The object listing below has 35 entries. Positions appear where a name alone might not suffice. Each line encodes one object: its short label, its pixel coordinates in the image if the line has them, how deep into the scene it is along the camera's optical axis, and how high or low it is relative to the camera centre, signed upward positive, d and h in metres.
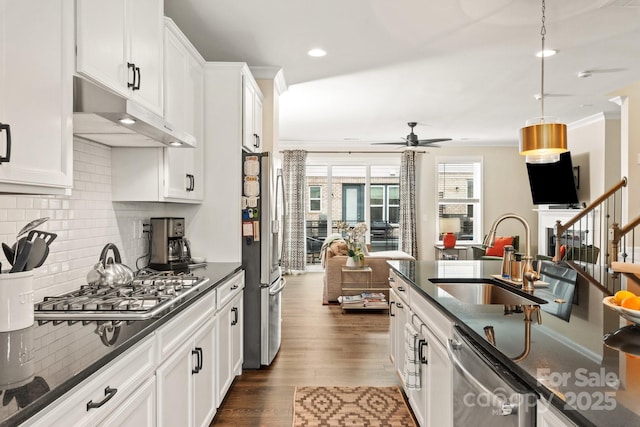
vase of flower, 5.71 -0.48
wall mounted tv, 6.88 +0.55
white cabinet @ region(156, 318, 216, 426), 1.71 -0.78
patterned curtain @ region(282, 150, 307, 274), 8.59 +0.03
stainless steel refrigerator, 3.37 -0.35
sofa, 5.79 -0.77
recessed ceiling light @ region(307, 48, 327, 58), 3.69 +1.43
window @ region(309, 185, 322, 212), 9.01 +0.41
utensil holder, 1.35 -0.28
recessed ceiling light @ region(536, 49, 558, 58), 3.67 +1.43
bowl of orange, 1.26 -0.28
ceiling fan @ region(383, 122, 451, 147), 6.18 +1.08
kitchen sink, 2.20 -0.43
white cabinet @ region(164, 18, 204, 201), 2.55 +0.70
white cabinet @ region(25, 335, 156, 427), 1.02 -0.51
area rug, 2.62 -1.27
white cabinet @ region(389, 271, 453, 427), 1.83 -0.70
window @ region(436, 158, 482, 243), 8.94 +0.38
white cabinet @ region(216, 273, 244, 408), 2.57 -0.80
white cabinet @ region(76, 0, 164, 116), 1.64 +0.75
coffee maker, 2.89 -0.23
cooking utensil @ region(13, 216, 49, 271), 1.45 -0.05
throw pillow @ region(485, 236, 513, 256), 7.71 -0.56
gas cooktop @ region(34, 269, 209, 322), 1.60 -0.37
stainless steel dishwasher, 1.07 -0.50
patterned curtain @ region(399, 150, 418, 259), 8.70 +0.20
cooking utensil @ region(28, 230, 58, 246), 1.55 -0.08
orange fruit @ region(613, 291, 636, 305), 1.35 -0.26
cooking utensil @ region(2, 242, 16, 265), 1.44 -0.13
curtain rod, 8.91 +1.32
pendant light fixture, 2.48 +0.46
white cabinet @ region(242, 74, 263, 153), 3.38 +0.85
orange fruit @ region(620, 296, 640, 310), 1.27 -0.27
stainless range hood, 1.63 +0.40
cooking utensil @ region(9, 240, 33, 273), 1.42 -0.15
